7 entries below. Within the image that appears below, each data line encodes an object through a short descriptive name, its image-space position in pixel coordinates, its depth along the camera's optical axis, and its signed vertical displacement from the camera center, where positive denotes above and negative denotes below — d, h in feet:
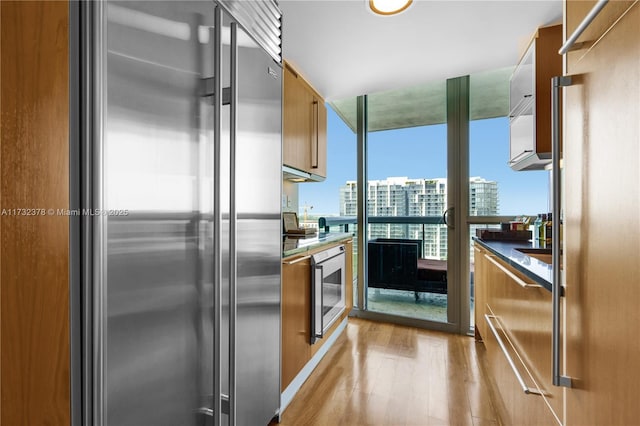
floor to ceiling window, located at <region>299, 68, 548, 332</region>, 8.98 +0.74
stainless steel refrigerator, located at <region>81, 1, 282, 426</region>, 2.30 +0.01
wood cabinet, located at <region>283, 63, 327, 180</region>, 7.18 +2.31
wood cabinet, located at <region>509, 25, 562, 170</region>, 5.64 +2.29
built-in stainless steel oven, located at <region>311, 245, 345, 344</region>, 6.55 -1.90
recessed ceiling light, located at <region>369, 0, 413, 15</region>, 5.03 +3.49
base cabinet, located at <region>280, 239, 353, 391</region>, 5.53 -2.06
